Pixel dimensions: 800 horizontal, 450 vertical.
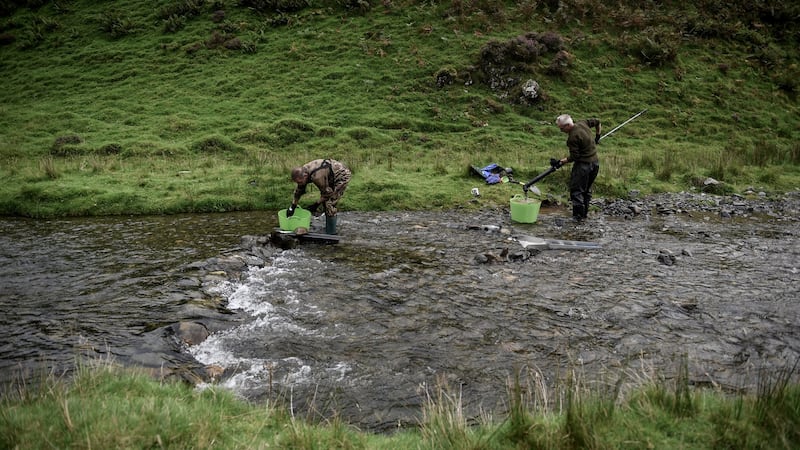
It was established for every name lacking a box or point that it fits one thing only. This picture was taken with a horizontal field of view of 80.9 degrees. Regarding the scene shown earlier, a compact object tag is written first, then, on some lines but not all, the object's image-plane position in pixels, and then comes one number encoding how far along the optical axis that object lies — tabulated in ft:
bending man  38.14
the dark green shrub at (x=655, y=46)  109.60
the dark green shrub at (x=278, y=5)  130.72
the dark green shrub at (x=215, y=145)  74.90
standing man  45.75
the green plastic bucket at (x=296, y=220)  38.78
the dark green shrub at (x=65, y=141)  76.07
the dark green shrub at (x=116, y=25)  130.52
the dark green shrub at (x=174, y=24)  129.49
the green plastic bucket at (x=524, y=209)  43.14
